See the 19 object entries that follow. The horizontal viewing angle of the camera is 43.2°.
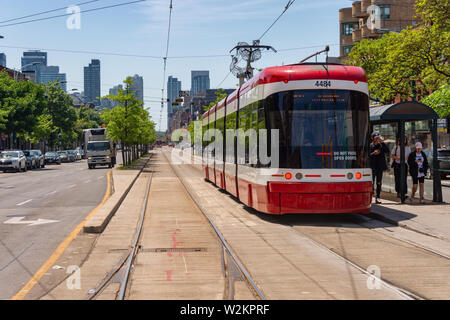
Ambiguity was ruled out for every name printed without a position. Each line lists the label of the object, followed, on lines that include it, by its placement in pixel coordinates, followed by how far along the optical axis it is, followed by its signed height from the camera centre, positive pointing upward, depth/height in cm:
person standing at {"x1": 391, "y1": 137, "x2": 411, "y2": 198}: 1591 -47
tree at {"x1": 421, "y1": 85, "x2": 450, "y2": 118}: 3189 +258
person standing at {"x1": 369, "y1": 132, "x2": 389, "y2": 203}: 1591 -32
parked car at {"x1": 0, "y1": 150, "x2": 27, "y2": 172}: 4372 -83
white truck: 4884 -24
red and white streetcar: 1235 +17
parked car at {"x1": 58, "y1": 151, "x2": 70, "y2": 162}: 7062 -79
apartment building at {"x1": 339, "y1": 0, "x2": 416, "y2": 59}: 6725 +1567
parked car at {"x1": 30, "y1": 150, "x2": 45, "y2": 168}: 5203 -77
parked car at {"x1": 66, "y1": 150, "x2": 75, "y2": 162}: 7471 -73
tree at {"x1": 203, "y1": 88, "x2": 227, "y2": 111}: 6141 +607
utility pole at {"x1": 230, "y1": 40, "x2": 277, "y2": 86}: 3491 +597
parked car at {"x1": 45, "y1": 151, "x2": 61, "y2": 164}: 6506 -94
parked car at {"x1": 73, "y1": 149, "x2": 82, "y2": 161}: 8065 -68
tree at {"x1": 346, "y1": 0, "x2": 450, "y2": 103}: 2814 +500
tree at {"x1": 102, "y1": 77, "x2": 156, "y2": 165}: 4809 +270
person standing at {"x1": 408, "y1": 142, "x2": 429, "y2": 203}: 1578 -54
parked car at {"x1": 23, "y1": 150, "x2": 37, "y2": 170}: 4925 -84
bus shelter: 1570 +78
